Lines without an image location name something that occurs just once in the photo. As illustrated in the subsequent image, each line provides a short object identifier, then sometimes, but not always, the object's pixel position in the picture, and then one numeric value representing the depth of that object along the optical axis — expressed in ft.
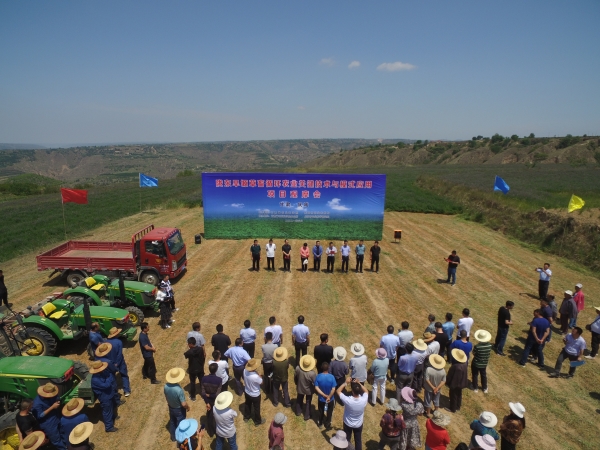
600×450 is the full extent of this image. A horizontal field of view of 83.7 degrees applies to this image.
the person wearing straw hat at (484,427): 16.35
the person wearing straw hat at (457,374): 22.21
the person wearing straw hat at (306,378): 20.99
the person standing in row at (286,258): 49.16
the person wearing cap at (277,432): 16.16
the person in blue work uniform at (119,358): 23.16
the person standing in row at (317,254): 48.85
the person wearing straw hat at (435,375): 21.72
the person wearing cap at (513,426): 17.25
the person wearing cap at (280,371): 22.24
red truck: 42.75
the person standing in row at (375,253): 48.78
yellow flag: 47.21
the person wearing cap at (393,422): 17.33
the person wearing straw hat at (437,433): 16.75
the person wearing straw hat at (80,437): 15.23
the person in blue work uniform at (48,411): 17.98
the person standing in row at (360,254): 48.49
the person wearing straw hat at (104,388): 20.58
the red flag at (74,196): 61.02
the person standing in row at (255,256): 48.96
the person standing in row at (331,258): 48.14
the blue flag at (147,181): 90.57
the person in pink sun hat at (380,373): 22.61
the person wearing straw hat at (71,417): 17.33
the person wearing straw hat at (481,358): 24.53
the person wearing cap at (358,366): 22.25
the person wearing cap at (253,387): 20.49
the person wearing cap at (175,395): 19.39
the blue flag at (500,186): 60.85
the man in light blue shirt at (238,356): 23.02
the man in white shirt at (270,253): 49.65
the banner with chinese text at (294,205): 62.80
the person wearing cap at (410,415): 18.21
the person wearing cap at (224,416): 17.49
